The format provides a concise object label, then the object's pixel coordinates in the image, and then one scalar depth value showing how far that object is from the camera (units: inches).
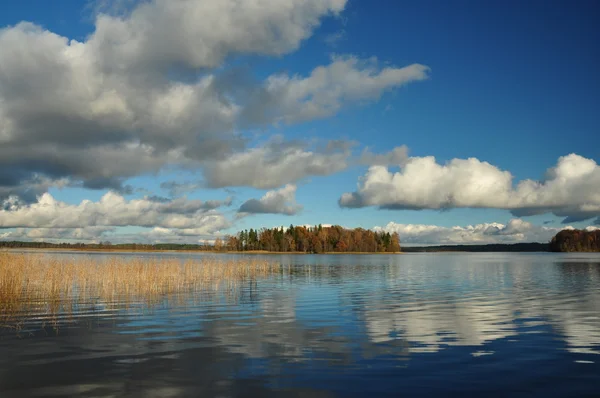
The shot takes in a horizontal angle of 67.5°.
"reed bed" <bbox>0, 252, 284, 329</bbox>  839.1
